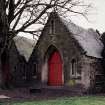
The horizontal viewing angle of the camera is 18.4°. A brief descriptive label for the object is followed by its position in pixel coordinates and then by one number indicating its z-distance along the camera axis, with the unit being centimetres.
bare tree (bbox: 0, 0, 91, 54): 2589
